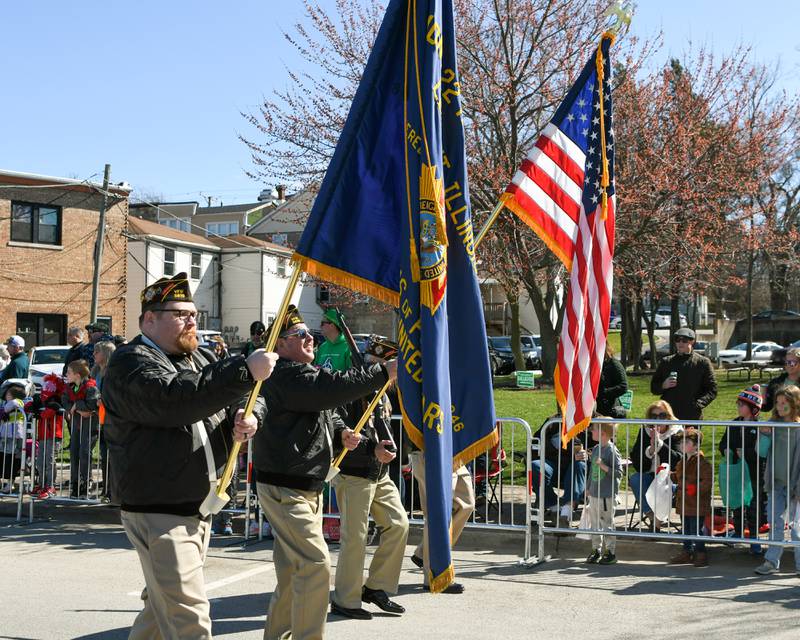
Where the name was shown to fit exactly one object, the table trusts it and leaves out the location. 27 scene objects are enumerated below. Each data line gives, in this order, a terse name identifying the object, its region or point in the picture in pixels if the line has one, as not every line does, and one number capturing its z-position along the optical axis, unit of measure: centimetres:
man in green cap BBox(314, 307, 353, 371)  1002
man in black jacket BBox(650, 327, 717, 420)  1079
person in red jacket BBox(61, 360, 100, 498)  1070
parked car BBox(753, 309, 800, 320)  5650
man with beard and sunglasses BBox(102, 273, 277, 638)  420
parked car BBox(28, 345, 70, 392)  2521
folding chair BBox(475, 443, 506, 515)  939
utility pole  3021
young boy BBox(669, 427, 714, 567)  841
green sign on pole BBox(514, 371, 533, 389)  1097
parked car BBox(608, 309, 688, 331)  6669
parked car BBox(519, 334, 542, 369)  3984
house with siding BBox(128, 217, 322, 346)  4897
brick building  3362
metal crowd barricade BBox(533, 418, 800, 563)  810
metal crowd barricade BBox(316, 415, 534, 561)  877
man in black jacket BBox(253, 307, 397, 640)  539
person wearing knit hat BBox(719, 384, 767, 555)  845
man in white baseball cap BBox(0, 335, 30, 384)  1294
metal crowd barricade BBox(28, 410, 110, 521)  1071
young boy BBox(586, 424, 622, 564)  851
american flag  706
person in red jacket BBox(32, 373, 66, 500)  1088
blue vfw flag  485
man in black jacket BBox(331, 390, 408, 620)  665
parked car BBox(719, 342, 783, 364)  4650
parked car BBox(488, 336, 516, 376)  3653
